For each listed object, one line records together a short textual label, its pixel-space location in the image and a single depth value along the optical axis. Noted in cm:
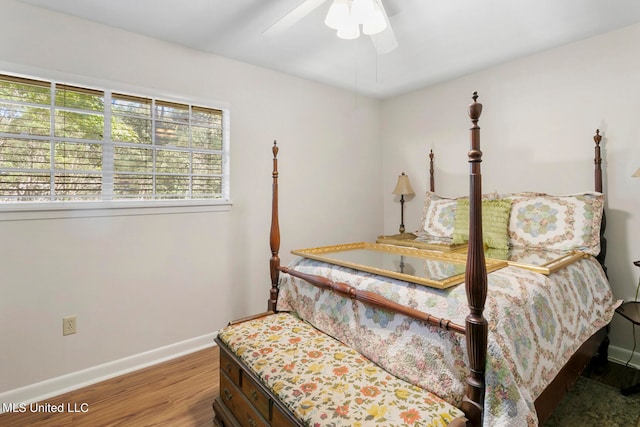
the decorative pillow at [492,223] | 249
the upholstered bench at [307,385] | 116
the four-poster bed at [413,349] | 116
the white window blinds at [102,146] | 203
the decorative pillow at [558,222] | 225
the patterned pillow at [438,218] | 286
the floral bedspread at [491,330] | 116
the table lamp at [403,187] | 365
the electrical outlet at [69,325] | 216
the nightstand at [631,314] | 198
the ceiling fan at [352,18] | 152
